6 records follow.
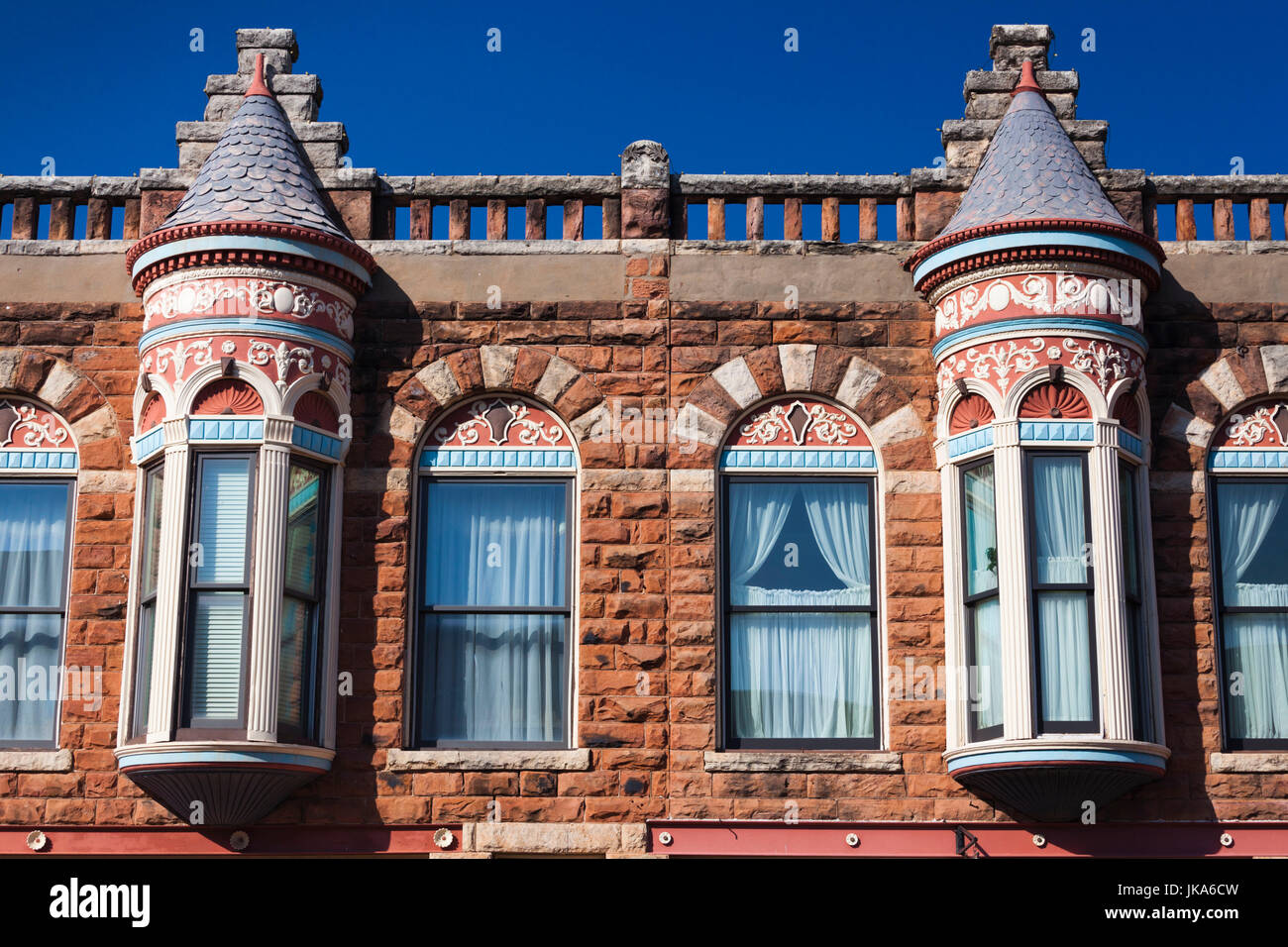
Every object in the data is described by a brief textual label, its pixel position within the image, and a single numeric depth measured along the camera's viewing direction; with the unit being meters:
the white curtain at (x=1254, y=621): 17.42
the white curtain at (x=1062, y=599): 16.50
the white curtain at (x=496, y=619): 17.36
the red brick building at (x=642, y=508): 16.70
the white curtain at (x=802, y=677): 17.36
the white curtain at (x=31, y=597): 17.39
